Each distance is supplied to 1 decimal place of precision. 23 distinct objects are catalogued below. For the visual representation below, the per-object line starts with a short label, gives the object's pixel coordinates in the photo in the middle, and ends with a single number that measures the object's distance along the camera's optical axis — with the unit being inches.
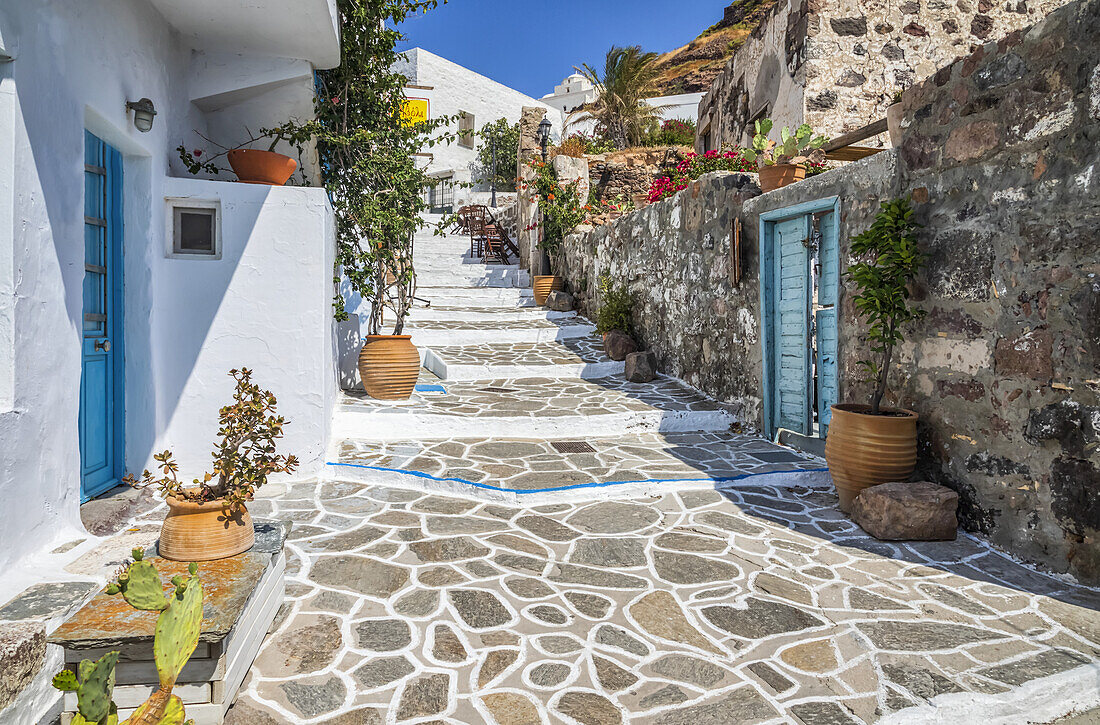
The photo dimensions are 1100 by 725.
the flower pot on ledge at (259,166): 190.4
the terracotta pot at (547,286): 486.6
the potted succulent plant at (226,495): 103.0
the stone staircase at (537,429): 196.4
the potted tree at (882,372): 160.7
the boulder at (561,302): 451.5
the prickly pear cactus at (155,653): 59.0
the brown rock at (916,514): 149.1
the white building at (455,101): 1060.0
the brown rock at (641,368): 317.1
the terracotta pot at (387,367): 258.8
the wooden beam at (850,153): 291.1
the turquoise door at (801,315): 205.9
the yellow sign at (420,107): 1025.2
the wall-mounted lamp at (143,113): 159.0
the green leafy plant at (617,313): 365.1
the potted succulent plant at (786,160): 229.8
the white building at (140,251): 115.5
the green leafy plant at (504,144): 1016.9
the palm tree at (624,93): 775.1
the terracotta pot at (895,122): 169.3
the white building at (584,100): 1176.8
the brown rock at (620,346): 344.2
